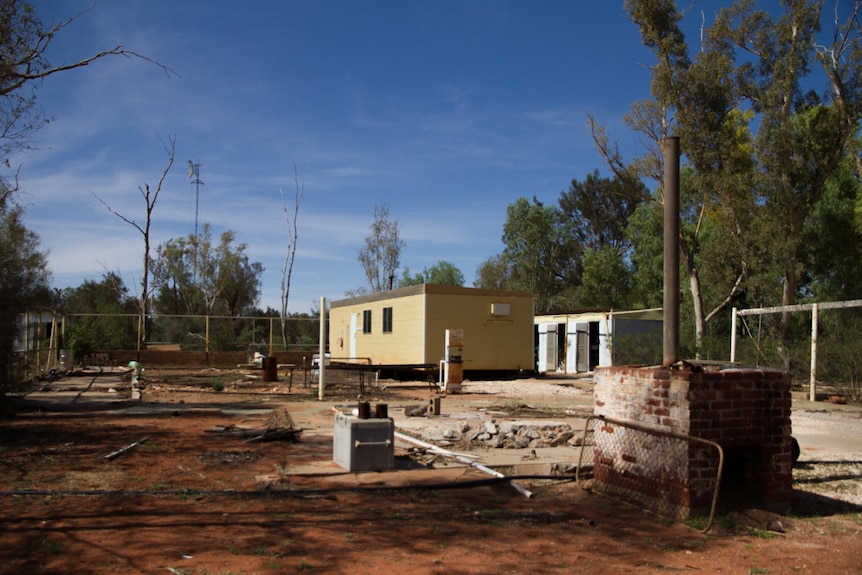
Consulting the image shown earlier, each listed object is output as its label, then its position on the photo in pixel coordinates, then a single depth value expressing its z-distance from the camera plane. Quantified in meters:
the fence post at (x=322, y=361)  14.02
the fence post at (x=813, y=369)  16.41
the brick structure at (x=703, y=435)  5.81
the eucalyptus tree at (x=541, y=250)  48.53
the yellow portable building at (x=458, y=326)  23.34
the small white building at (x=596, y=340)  23.42
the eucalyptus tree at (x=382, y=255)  48.56
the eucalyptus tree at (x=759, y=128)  22.83
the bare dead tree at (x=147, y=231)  33.28
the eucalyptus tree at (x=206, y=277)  50.00
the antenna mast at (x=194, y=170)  39.06
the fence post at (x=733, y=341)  18.11
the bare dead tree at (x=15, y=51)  9.52
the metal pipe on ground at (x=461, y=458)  6.66
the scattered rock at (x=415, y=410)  12.73
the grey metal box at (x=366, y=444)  7.21
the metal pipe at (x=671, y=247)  6.72
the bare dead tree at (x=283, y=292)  41.72
